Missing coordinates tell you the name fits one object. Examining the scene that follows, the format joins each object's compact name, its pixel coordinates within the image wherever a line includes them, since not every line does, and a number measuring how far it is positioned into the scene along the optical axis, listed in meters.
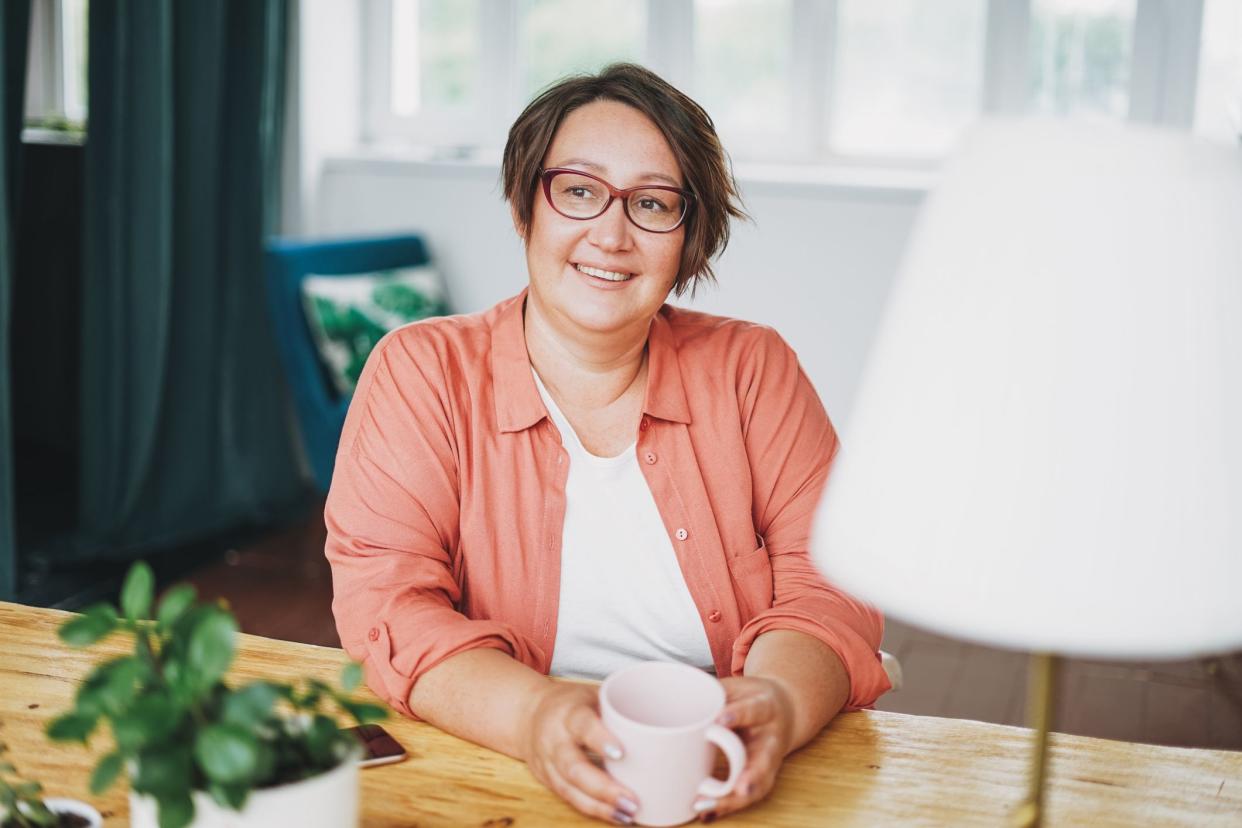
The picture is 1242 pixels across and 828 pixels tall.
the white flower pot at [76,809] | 0.88
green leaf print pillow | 3.58
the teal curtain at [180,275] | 3.47
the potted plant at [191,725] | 0.74
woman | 1.35
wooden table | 0.99
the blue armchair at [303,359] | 3.52
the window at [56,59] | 4.77
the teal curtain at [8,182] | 2.95
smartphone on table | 1.06
